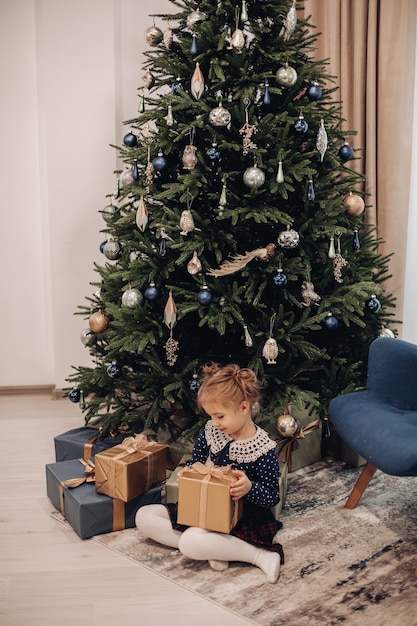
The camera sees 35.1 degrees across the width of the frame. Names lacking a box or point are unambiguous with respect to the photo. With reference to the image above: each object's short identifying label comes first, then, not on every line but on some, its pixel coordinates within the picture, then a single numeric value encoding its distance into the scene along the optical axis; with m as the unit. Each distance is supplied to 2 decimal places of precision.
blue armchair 1.97
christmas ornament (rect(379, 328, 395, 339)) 2.59
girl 1.94
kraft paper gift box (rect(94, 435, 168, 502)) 2.12
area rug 1.75
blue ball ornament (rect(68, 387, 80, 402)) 2.65
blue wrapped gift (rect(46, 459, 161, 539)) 2.13
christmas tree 2.28
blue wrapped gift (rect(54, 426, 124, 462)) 2.49
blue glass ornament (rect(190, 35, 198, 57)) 2.25
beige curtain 2.85
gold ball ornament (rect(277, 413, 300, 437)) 2.39
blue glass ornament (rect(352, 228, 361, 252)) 2.50
